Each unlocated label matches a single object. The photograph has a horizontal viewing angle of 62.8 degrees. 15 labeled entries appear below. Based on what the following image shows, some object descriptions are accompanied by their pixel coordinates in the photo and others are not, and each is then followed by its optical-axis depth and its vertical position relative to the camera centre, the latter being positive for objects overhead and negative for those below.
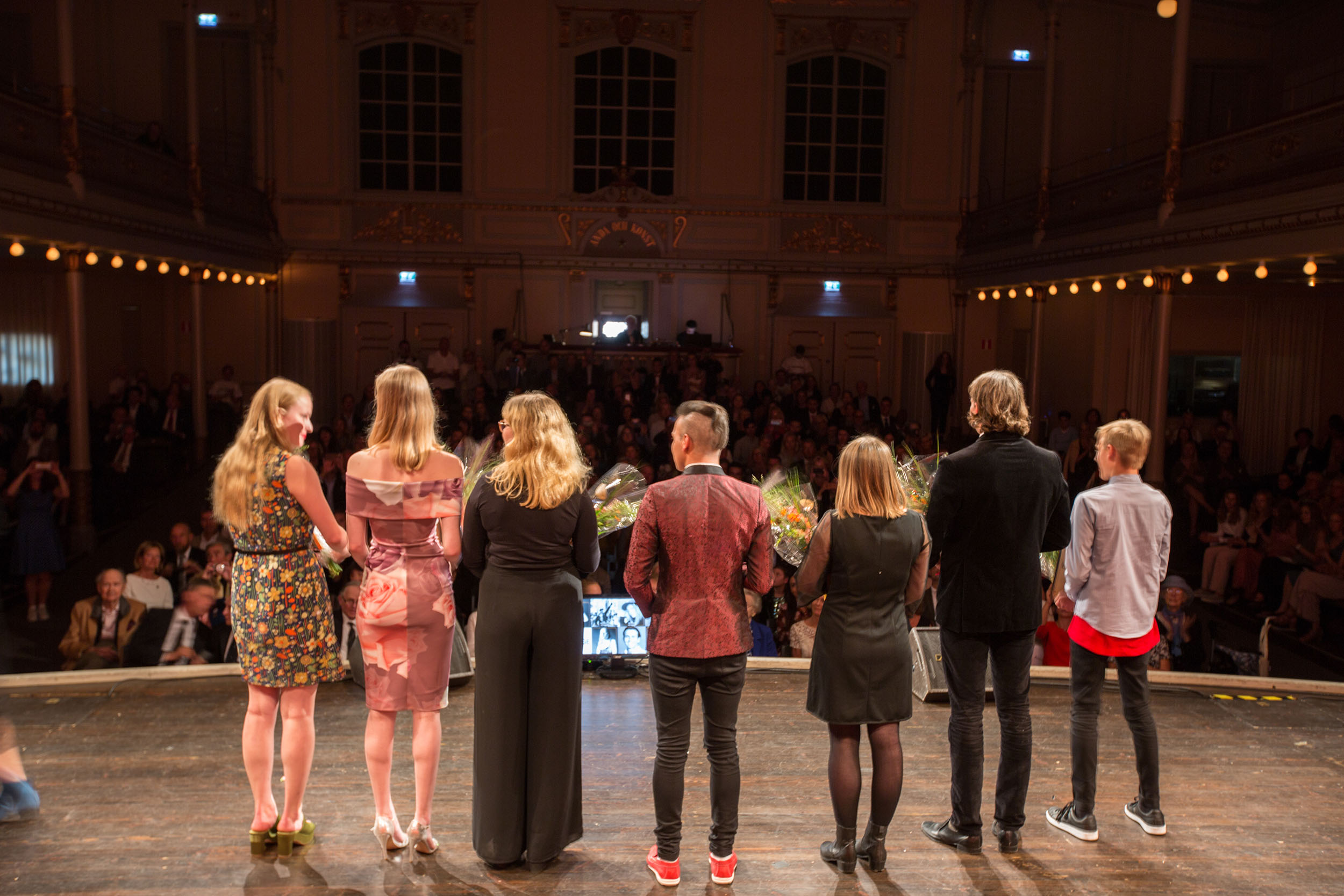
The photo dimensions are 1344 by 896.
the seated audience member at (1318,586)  7.16 -1.41
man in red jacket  2.94 -0.62
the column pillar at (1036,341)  12.97 +0.31
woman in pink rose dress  2.97 -0.56
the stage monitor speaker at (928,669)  4.66 -1.31
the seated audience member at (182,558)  6.57 -1.25
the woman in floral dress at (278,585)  2.96 -0.64
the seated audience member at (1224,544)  8.16 -1.31
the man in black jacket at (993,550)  3.10 -0.52
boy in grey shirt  3.27 -0.66
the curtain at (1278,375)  12.83 -0.06
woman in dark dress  2.96 -0.67
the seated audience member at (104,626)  5.55 -1.39
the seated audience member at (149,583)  6.10 -1.26
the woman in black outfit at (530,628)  2.96 -0.73
